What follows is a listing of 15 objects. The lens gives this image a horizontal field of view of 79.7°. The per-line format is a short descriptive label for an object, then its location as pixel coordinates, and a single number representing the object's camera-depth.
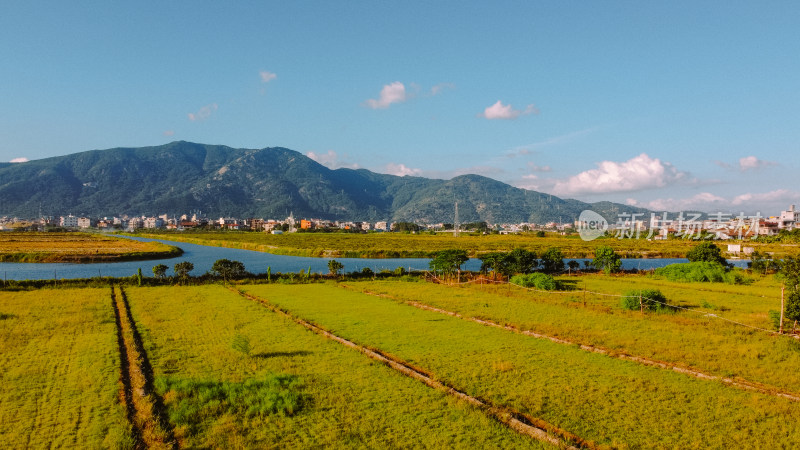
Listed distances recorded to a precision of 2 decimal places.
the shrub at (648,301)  24.44
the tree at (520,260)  41.53
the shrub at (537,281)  33.16
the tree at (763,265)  45.75
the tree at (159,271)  37.38
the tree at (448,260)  39.81
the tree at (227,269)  38.34
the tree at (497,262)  41.17
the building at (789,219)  155.32
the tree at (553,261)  44.91
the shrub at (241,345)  15.55
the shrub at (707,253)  45.83
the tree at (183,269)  37.57
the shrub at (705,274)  37.97
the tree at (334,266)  40.59
